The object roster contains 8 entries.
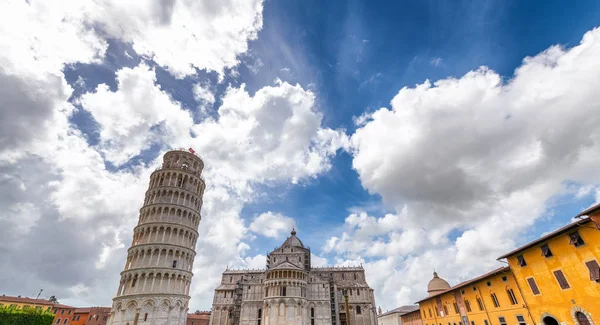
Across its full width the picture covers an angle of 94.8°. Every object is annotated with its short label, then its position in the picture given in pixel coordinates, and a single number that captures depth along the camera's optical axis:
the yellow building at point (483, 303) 29.92
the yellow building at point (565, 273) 21.33
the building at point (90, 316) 68.19
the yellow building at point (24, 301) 64.06
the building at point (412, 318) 56.70
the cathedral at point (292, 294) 52.81
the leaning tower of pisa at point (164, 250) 37.50
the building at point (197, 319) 80.56
